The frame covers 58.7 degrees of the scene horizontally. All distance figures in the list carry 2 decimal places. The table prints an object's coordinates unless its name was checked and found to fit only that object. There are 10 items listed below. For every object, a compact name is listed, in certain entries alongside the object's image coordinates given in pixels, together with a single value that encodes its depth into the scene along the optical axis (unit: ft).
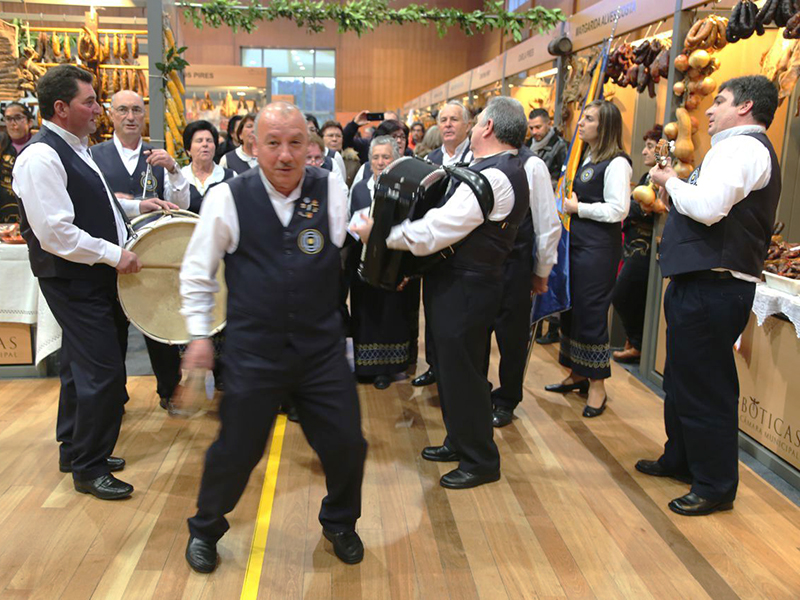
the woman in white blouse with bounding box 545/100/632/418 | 13.16
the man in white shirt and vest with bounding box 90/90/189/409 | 11.93
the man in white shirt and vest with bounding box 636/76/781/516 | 9.03
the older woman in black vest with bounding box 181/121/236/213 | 14.38
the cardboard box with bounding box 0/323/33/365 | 15.24
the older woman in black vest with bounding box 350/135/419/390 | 14.96
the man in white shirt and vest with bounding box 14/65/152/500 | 9.14
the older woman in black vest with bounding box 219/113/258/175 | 15.02
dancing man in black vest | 7.31
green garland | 24.84
